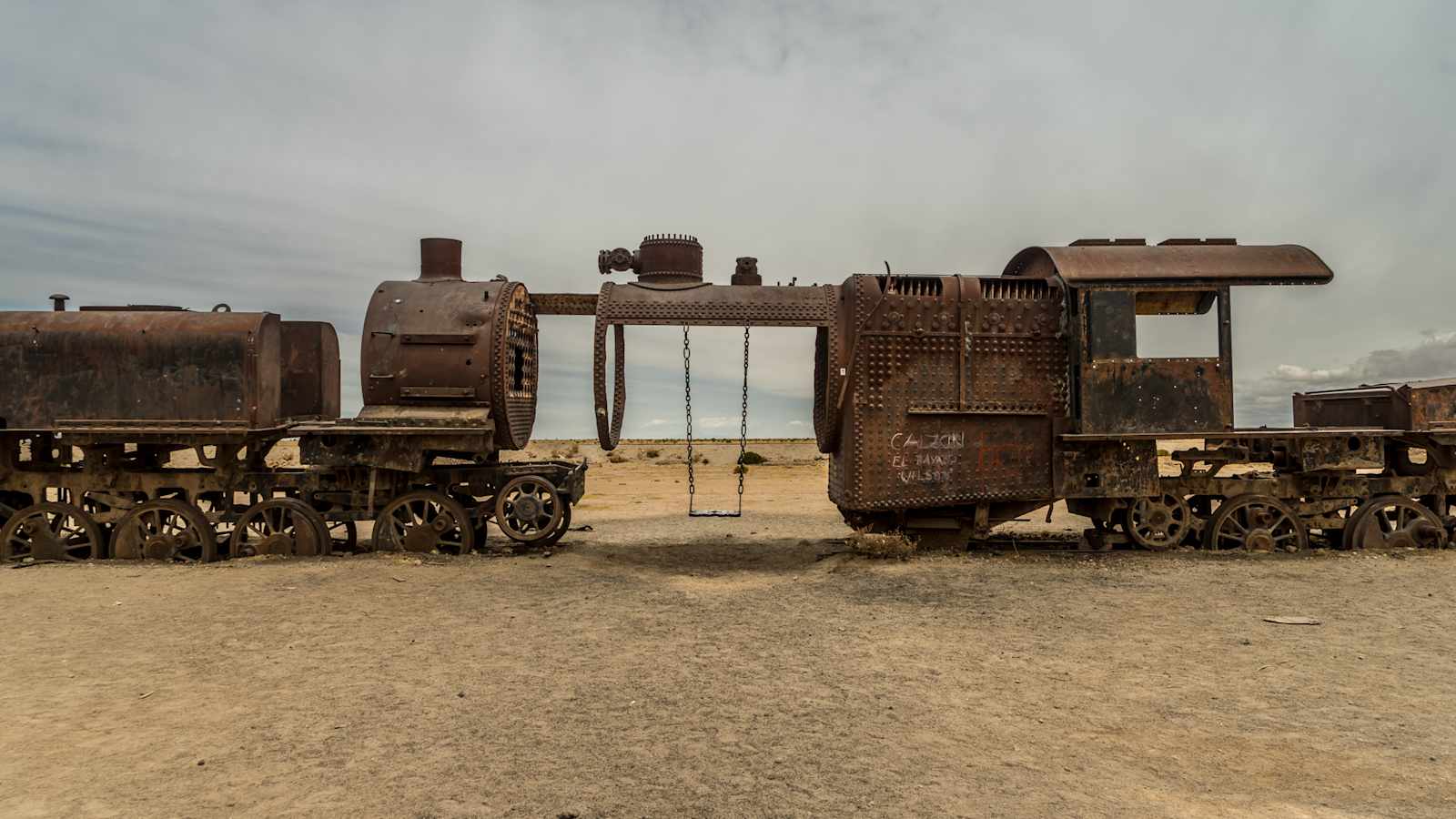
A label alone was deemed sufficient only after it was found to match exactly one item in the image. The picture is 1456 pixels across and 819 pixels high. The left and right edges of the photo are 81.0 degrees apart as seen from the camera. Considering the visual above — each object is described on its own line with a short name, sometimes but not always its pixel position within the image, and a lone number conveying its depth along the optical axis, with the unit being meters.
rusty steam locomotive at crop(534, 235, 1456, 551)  10.37
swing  10.71
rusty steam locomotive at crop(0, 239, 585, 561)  10.54
